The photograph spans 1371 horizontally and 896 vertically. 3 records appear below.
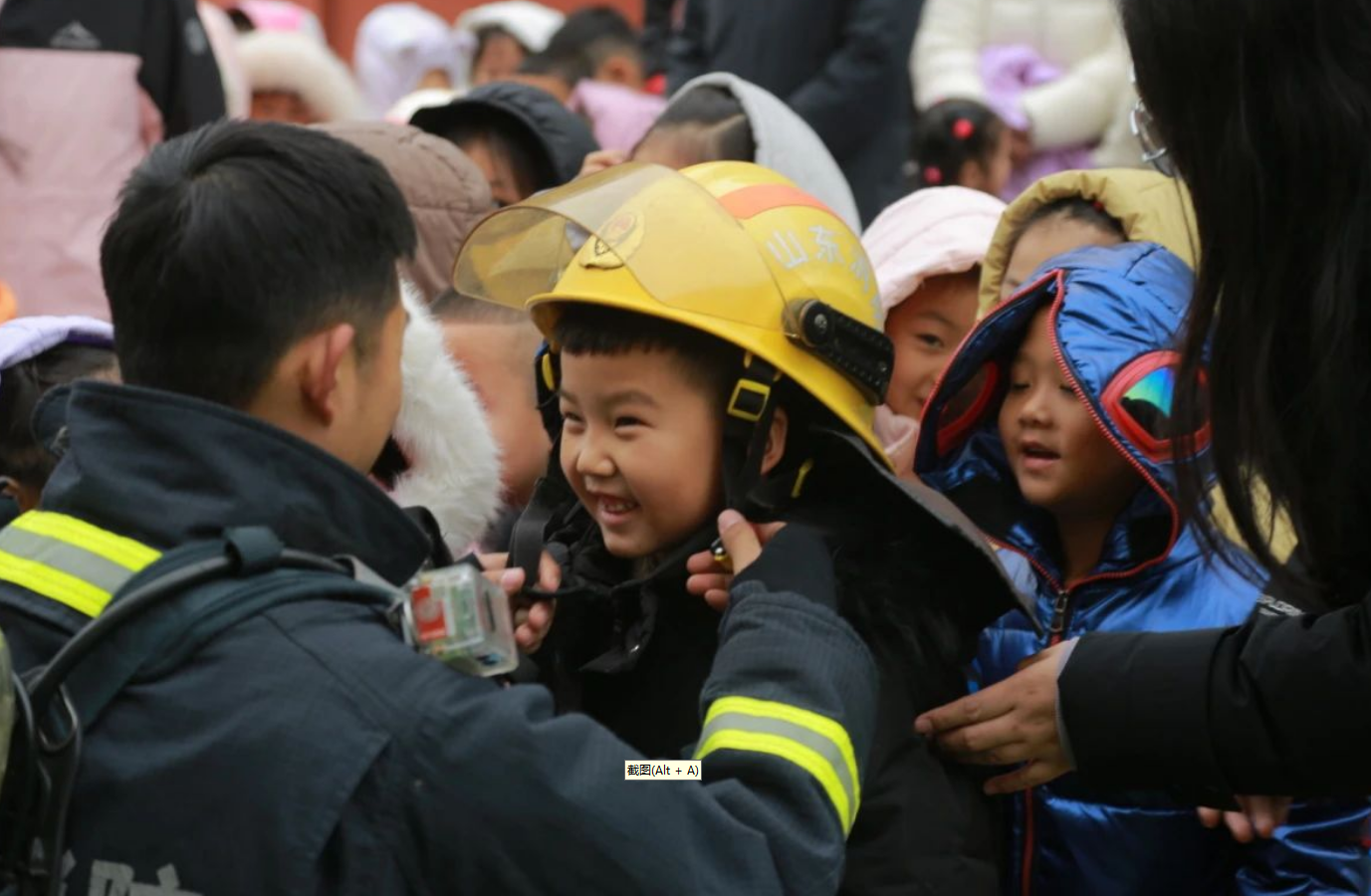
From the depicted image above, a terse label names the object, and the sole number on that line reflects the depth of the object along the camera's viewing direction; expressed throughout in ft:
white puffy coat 39.83
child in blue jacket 17.57
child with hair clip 38.42
